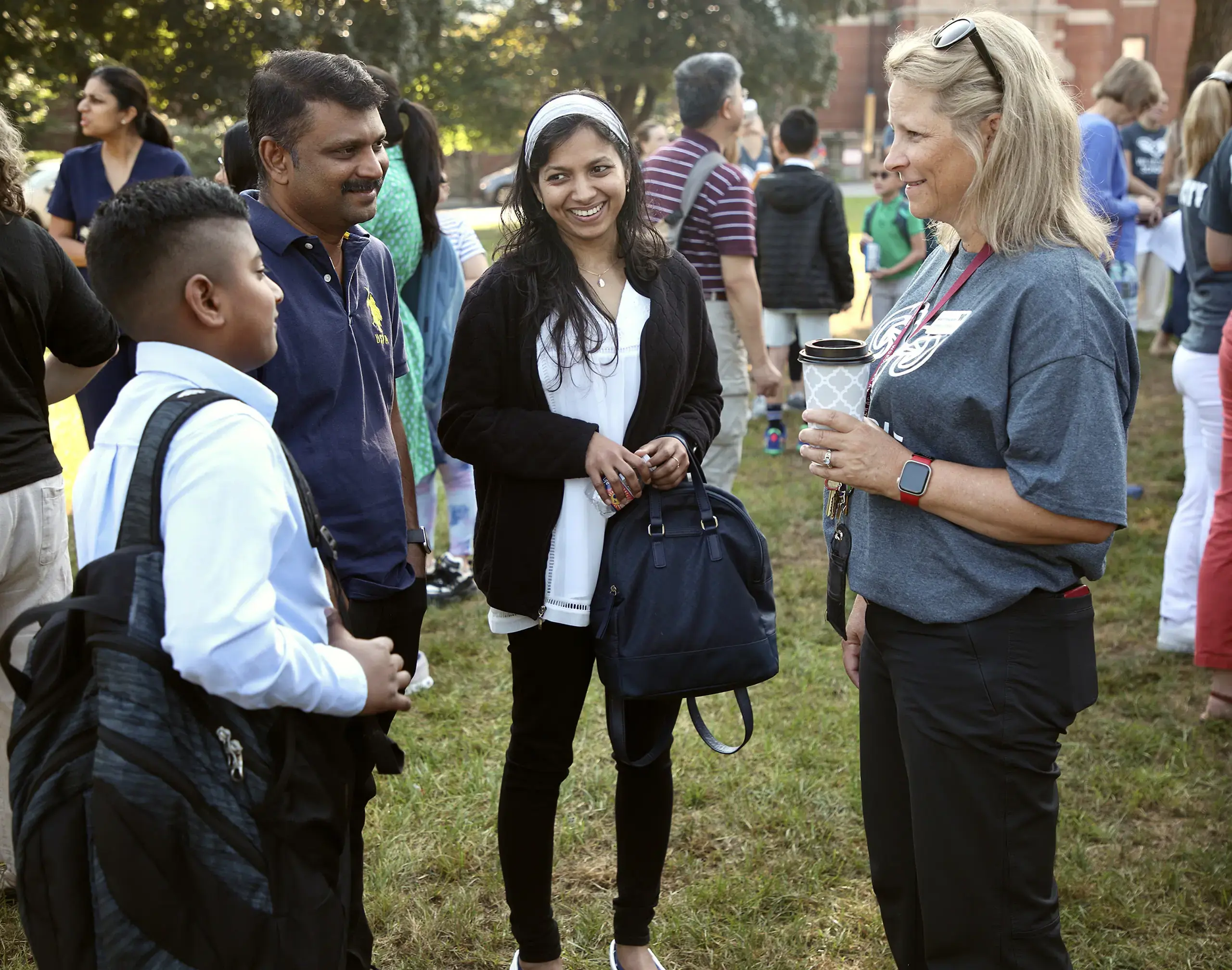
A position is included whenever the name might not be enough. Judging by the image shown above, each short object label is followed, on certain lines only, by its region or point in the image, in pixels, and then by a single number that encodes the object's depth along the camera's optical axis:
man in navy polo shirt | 2.38
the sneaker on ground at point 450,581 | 5.61
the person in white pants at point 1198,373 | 4.33
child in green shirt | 8.01
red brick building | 50.44
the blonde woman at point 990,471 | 1.94
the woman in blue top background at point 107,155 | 5.57
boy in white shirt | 1.54
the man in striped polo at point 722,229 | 5.34
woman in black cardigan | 2.58
